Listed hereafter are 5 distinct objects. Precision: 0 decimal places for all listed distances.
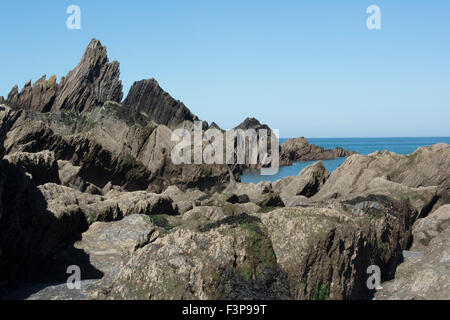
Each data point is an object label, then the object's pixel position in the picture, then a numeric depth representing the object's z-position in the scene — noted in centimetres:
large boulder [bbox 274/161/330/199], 4797
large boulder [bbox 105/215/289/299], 1341
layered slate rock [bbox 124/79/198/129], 7775
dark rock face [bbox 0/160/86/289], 1761
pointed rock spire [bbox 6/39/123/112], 6116
